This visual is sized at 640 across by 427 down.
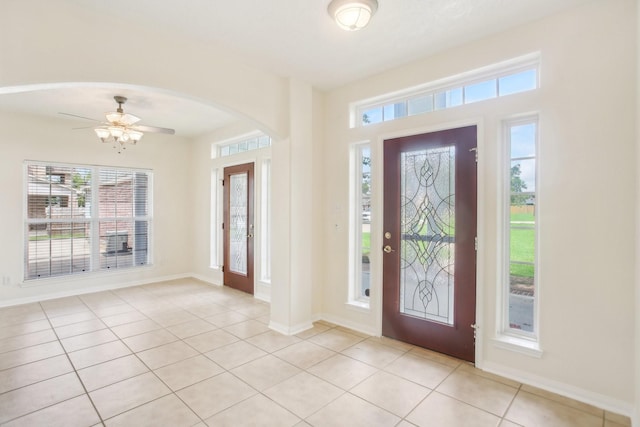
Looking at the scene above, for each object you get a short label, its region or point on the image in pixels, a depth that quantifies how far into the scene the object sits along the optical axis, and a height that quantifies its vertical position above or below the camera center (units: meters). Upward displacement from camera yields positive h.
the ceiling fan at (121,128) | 3.83 +1.02
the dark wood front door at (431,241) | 2.94 -0.29
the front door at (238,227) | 5.32 -0.28
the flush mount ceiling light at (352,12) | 2.21 +1.38
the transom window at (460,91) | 2.71 +1.13
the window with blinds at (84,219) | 4.96 -0.14
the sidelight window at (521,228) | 2.68 -0.14
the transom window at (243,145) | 5.23 +1.12
